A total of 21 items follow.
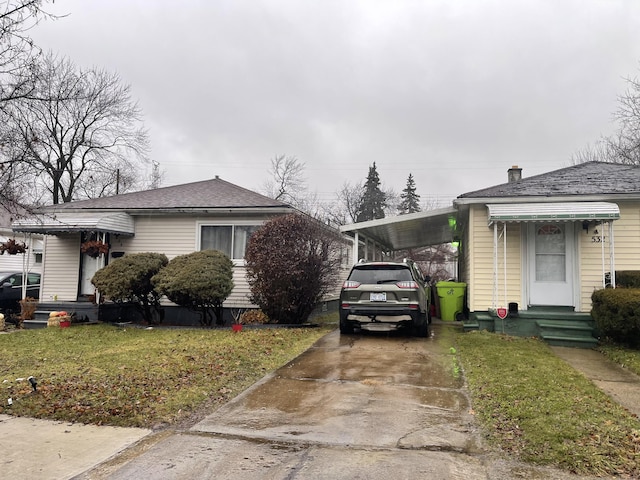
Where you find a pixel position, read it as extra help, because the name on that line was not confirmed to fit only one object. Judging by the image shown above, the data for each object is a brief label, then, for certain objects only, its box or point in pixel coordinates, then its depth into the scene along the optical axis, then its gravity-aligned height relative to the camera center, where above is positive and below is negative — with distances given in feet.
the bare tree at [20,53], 18.44 +9.79
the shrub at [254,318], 36.50 -3.42
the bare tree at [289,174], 140.77 +34.20
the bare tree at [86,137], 85.20 +28.69
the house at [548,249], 30.35 +2.73
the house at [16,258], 72.56 +2.41
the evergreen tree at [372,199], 157.58 +30.13
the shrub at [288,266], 33.47 +1.01
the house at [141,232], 41.01 +4.20
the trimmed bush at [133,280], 35.94 -0.43
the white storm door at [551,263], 32.53 +1.65
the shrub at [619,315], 24.98 -1.69
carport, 39.51 +6.04
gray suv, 28.14 -1.20
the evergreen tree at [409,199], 177.47 +34.77
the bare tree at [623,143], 57.00 +25.60
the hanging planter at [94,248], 40.40 +2.45
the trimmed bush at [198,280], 34.01 -0.33
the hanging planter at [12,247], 38.94 +2.24
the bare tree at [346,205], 159.25 +28.16
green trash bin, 40.27 -1.53
